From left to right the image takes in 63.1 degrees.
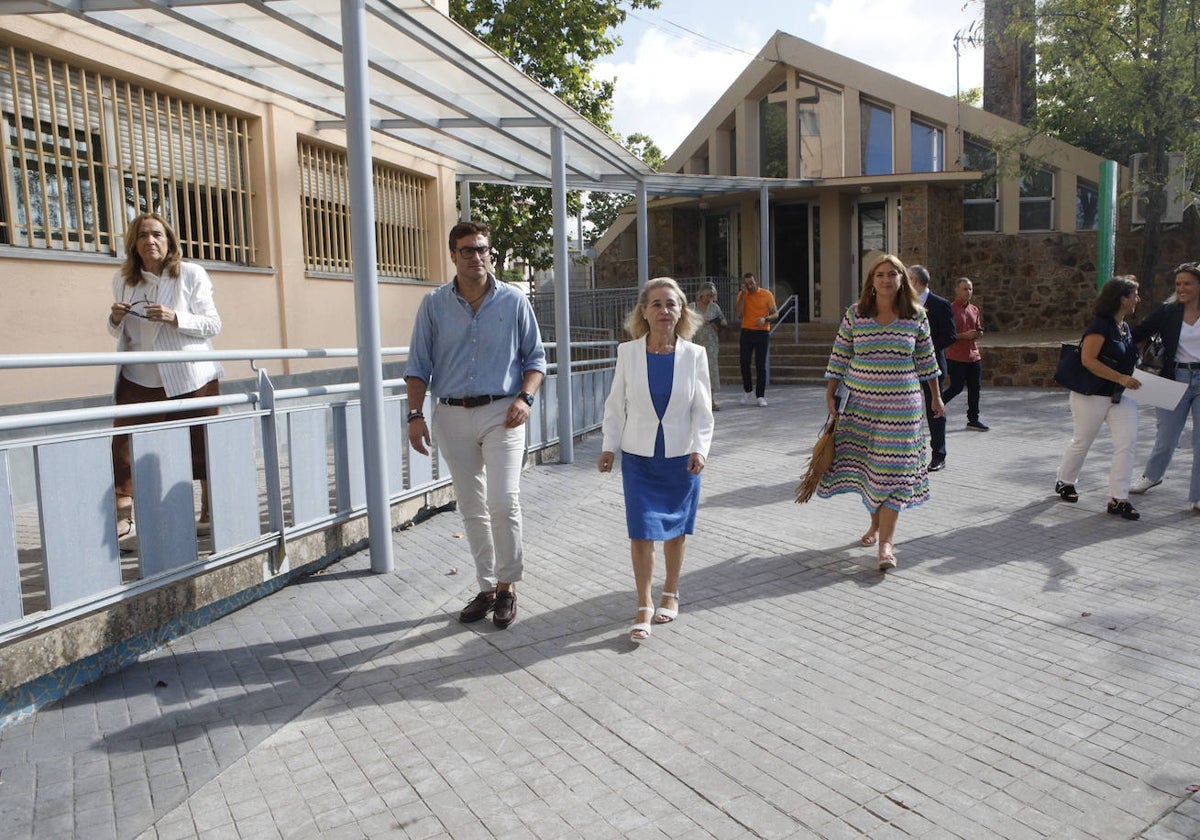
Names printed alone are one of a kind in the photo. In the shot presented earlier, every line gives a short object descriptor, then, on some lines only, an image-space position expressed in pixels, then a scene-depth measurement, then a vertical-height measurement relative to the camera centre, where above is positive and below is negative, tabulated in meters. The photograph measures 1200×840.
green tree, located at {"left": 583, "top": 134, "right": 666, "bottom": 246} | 32.12 +4.10
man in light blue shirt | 4.70 -0.35
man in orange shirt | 14.29 -0.18
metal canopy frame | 5.55 +1.77
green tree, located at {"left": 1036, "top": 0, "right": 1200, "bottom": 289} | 15.98 +3.86
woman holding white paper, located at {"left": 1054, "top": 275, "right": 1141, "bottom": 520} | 6.87 -0.52
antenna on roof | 18.39 +4.91
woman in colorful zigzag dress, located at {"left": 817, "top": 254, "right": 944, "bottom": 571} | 5.72 -0.58
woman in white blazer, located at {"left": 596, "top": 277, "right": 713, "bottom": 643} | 4.62 -0.54
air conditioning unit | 16.47 +1.88
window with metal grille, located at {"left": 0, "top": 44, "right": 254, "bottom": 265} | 7.21 +1.37
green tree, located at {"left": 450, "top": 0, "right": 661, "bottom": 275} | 20.48 +5.52
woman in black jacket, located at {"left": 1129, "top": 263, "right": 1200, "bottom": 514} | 6.95 -0.31
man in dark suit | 8.75 -0.27
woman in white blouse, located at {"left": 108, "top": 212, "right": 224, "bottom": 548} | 5.22 +0.05
